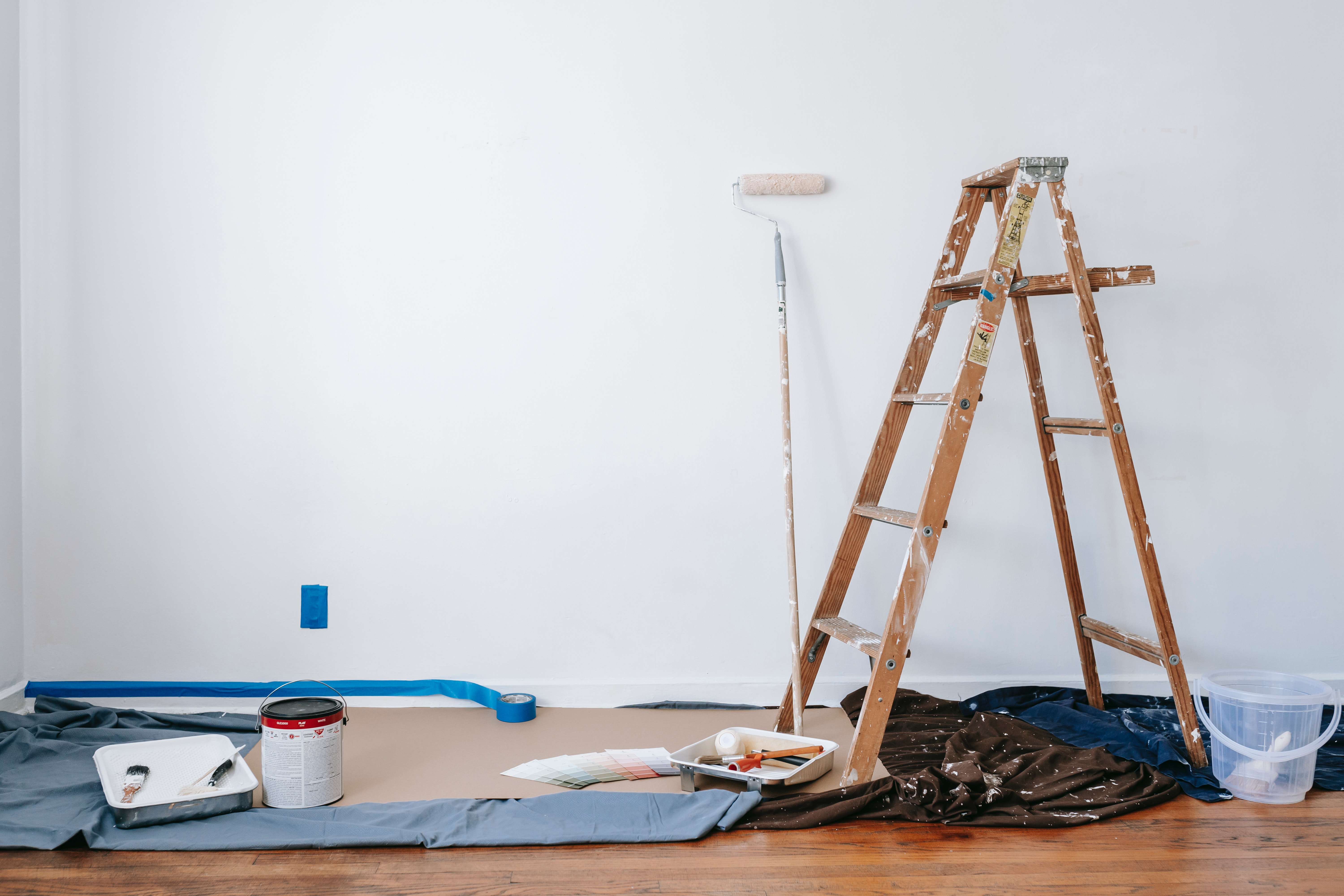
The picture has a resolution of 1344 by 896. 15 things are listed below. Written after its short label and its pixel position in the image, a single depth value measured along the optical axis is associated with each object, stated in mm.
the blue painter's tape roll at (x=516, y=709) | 2307
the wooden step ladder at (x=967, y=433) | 1819
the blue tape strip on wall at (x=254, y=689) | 2391
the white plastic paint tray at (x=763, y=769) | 1792
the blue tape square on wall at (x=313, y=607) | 2416
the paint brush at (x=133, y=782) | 1671
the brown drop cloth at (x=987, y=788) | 1726
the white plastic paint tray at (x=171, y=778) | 1630
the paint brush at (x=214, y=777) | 1701
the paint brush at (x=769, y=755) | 1898
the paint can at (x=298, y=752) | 1706
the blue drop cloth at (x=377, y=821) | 1591
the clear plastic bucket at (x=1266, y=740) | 1790
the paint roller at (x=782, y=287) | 2141
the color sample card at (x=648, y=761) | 1949
